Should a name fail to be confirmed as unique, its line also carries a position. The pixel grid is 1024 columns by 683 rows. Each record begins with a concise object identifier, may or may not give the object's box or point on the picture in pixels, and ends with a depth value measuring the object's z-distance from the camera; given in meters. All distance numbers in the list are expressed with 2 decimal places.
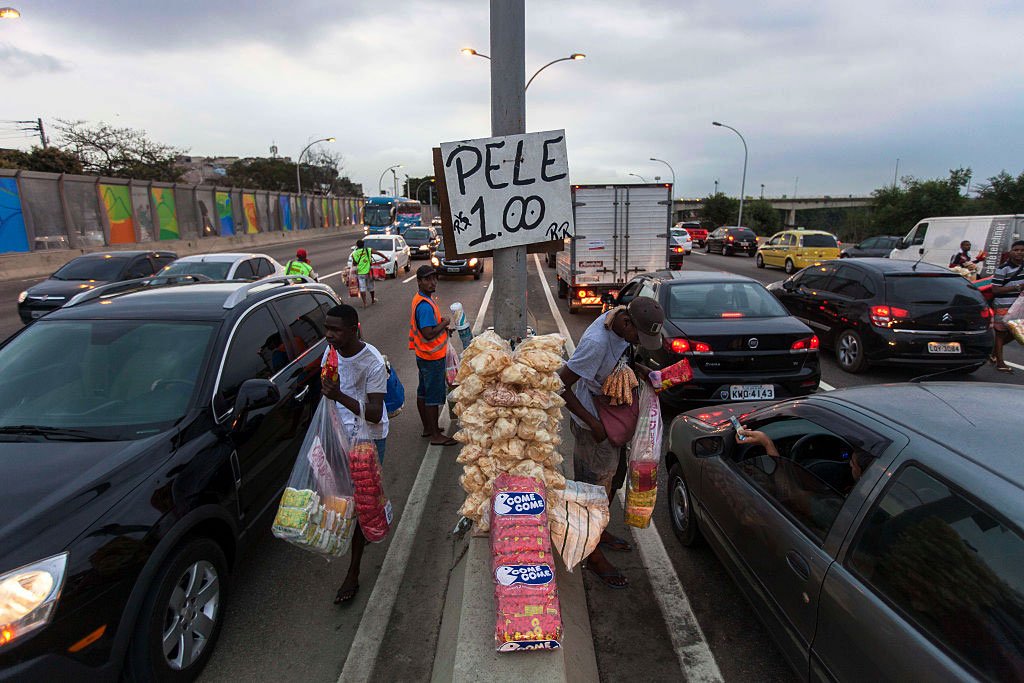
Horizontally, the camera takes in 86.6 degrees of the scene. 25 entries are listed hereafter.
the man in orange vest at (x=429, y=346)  5.63
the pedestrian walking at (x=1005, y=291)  8.39
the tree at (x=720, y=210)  63.22
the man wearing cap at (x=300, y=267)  11.65
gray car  1.77
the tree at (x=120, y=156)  43.31
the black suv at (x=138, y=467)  2.16
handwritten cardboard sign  3.42
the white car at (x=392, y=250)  21.28
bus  41.44
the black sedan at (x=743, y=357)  5.88
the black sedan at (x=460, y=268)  20.23
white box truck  13.25
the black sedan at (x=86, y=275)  10.45
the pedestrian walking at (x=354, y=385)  3.45
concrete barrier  18.58
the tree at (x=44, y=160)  36.19
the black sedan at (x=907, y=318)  7.43
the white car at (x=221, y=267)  10.49
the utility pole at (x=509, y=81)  3.85
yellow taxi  22.58
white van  15.53
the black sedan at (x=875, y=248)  23.28
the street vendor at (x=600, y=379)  3.30
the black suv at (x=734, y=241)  32.78
